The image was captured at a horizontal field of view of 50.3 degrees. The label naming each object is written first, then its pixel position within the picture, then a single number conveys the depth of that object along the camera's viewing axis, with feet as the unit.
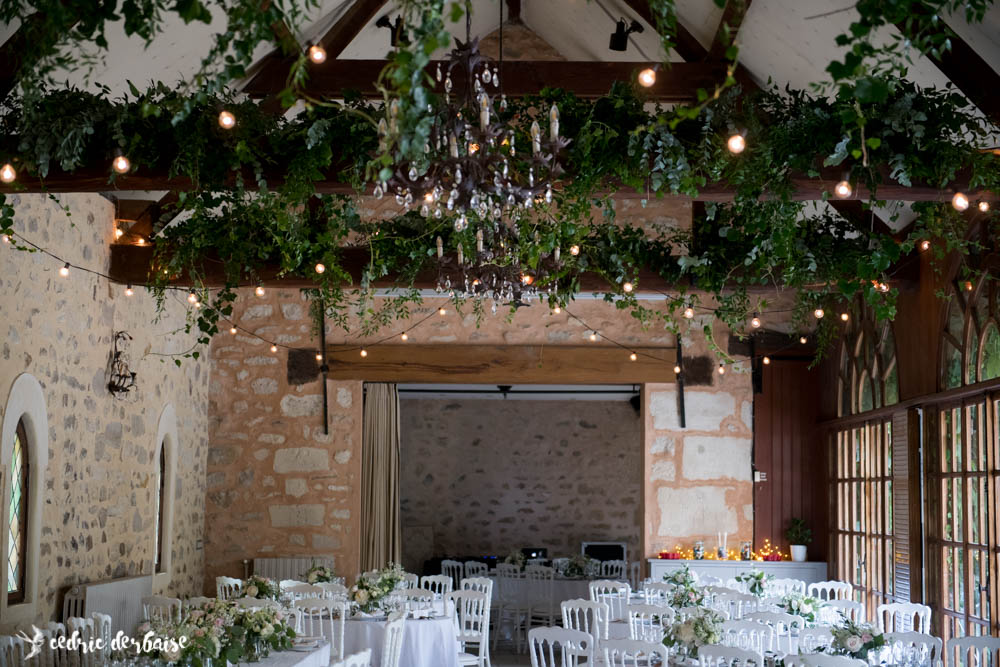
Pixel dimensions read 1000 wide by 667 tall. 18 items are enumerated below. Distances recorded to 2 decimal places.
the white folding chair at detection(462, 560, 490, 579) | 41.24
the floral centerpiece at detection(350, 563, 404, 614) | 25.66
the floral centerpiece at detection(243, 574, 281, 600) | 24.31
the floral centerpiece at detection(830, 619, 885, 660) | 18.53
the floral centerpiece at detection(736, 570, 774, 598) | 28.71
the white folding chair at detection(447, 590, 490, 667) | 28.66
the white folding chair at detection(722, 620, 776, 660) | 21.39
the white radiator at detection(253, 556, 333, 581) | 34.63
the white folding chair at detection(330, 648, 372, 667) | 15.66
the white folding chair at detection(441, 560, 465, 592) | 41.83
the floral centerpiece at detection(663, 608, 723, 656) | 19.01
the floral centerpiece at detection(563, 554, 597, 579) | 38.93
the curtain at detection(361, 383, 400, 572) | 38.60
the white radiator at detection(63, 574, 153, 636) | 23.85
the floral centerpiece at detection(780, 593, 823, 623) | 23.72
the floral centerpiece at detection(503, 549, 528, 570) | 41.15
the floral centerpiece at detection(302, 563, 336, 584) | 28.84
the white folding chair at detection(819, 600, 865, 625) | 25.49
